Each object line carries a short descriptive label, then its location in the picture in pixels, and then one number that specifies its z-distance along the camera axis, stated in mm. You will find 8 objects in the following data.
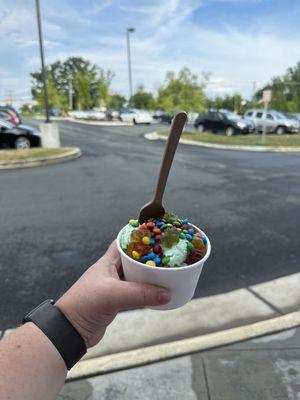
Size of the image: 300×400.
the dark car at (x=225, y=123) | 22875
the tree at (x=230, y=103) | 67475
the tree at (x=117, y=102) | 51034
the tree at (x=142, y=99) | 61853
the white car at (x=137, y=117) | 35062
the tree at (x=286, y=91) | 56250
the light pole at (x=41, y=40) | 12570
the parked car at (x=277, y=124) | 24197
